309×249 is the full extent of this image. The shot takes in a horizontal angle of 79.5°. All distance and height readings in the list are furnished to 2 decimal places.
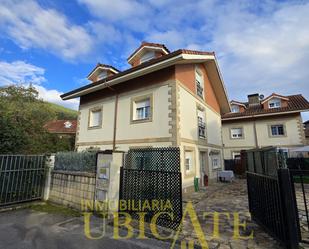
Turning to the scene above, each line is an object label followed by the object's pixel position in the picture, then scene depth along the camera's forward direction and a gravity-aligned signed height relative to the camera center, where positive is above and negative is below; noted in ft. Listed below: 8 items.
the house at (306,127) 96.65 +20.16
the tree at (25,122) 25.32 +7.76
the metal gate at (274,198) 10.18 -2.26
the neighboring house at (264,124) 55.31 +11.89
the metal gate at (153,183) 14.70 -1.95
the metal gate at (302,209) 10.79 -4.95
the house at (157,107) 28.40 +9.46
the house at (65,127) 81.51 +15.18
